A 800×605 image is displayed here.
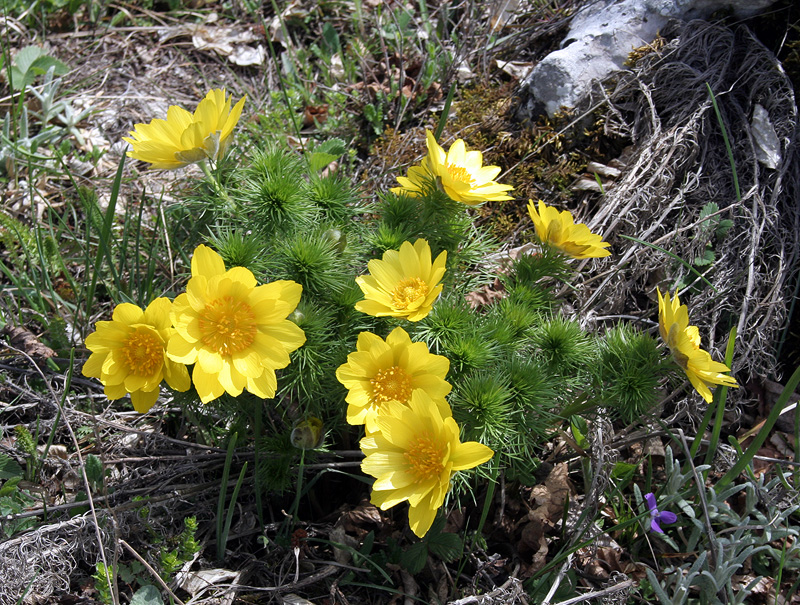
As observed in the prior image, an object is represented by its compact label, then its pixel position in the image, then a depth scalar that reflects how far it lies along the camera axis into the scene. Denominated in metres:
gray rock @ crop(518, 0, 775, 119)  0.57
